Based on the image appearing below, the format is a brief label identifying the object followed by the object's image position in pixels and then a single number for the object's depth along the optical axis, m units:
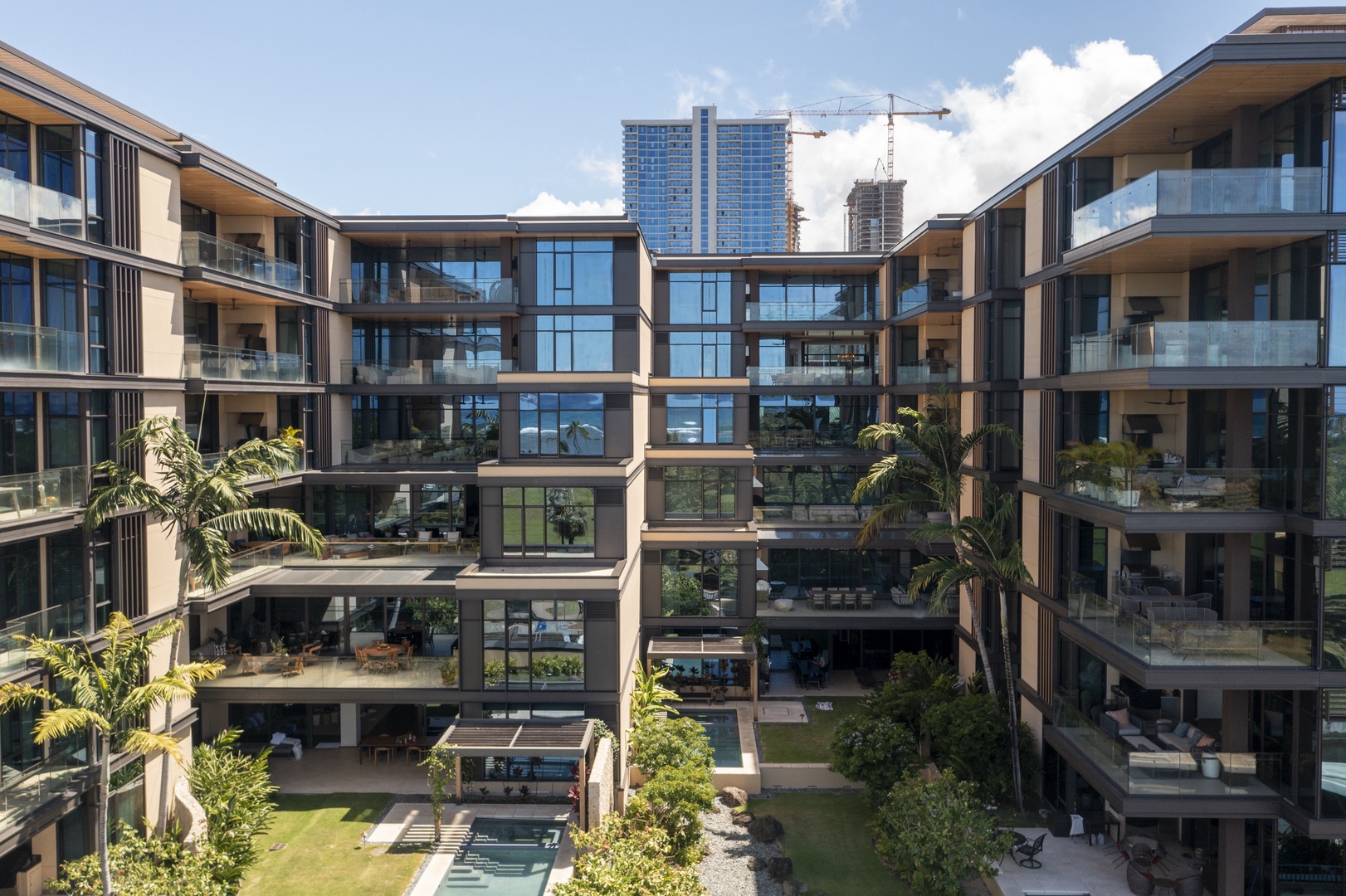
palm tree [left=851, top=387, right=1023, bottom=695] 21.89
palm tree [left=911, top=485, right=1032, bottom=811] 20.22
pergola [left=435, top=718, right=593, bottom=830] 19.72
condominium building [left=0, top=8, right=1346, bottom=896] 14.99
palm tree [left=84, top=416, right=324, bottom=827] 17.30
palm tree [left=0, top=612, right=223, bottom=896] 14.40
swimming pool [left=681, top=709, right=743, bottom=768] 23.56
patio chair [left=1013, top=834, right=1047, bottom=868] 17.53
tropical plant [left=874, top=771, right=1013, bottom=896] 16.02
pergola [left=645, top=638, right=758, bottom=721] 26.91
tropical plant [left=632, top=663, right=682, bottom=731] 23.70
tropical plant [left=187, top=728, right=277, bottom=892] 17.30
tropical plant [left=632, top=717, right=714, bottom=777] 20.75
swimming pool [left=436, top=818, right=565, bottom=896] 17.56
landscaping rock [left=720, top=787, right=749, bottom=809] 21.59
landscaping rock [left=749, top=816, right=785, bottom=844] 19.78
